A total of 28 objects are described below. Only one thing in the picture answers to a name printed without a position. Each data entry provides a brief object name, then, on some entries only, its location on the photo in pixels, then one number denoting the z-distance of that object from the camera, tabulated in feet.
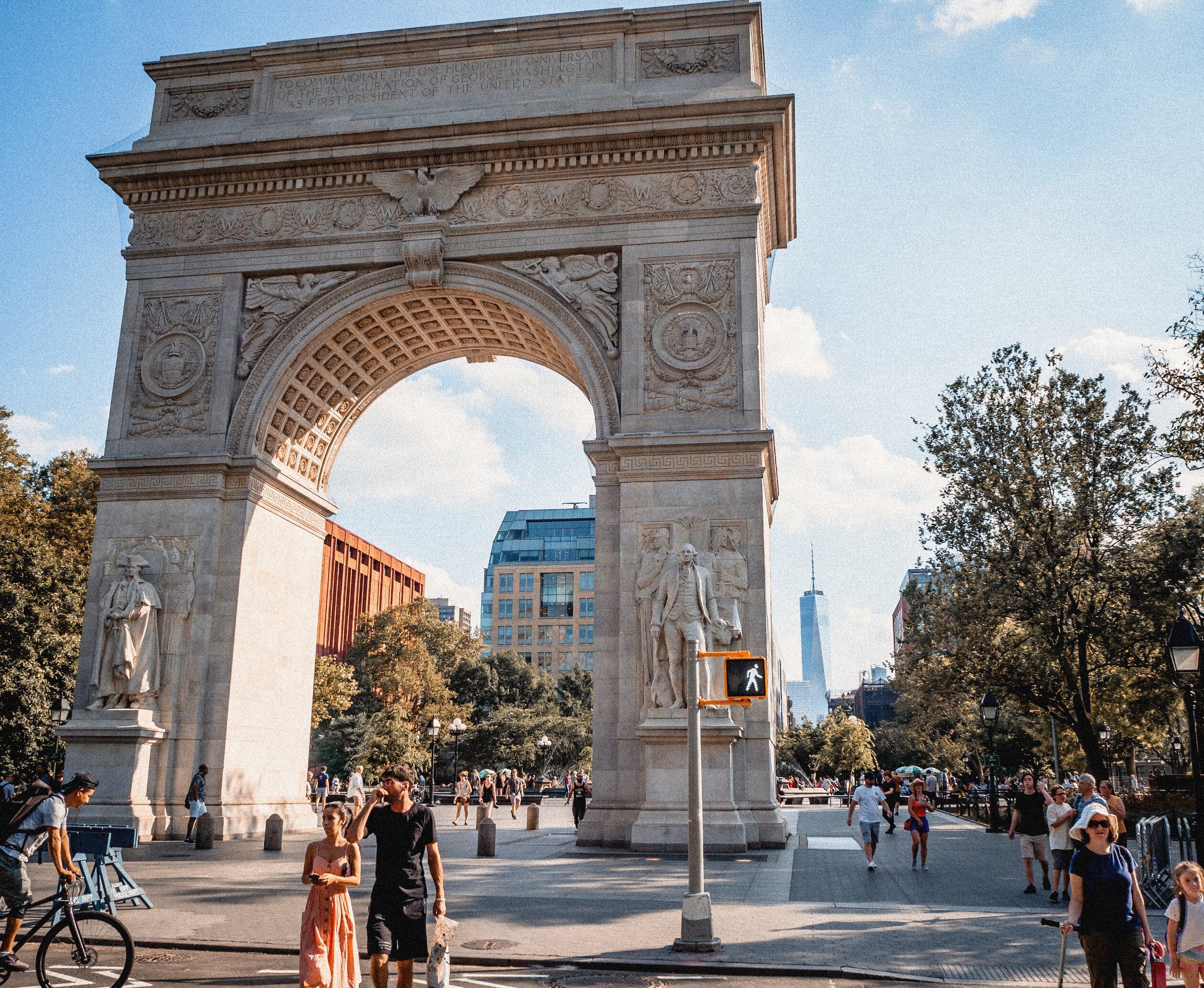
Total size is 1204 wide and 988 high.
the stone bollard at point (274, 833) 67.62
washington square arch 72.08
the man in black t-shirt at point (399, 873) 25.09
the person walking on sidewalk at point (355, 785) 99.35
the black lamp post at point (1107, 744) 148.77
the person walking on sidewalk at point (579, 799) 97.96
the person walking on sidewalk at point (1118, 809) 44.37
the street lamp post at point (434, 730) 134.31
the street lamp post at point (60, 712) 88.79
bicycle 29.35
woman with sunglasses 25.21
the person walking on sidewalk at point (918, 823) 62.34
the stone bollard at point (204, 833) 66.13
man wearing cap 31.09
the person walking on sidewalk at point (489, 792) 134.00
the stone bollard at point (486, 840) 65.51
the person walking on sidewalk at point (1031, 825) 51.75
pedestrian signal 38.47
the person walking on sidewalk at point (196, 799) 71.00
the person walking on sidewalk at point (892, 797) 90.61
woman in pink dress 25.54
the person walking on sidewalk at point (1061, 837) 43.60
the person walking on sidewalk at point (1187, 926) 24.17
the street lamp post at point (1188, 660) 50.21
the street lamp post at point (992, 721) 96.27
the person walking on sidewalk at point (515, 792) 139.23
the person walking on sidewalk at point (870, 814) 62.49
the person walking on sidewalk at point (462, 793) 112.98
